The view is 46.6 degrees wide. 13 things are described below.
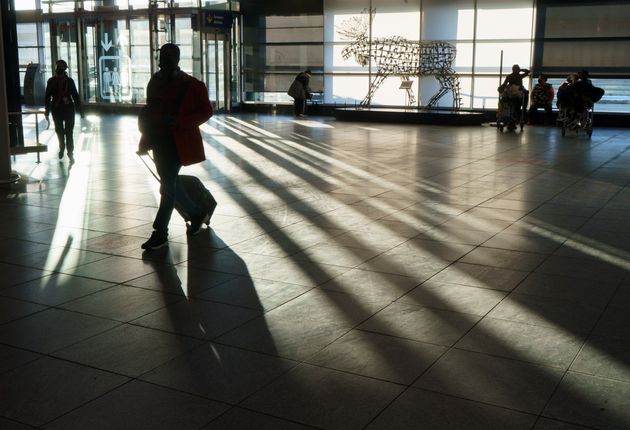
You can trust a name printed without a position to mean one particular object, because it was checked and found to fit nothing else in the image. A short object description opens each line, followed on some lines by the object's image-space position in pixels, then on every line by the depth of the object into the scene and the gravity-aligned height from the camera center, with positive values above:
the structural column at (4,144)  9.31 -0.73
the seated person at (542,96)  20.67 -0.18
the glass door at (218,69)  25.24 +0.67
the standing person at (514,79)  18.12 +0.26
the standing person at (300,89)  23.84 -0.02
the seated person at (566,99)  17.20 -0.21
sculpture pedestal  20.80 -0.78
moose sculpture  22.16 +0.90
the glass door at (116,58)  26.34 +1.06
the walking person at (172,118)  5.96 -0.24
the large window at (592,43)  21.27 +1.36
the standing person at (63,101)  11.66 -0.22
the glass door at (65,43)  26.89 +1.63
